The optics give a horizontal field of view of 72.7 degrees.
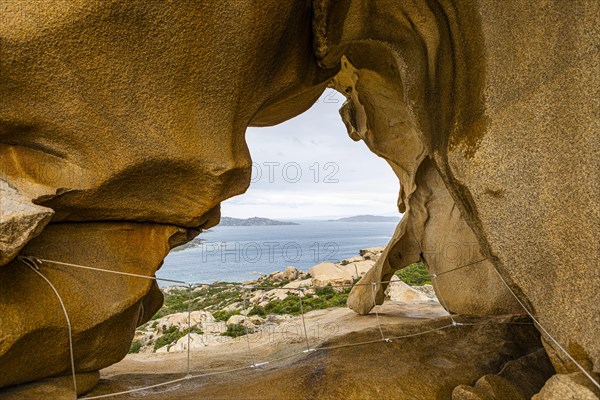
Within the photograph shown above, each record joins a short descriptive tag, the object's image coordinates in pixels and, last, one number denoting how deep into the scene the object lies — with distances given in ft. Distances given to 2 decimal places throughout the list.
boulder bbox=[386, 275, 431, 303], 33.73
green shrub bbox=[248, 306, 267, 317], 36.55
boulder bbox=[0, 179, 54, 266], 8.57
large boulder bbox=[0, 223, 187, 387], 9.68
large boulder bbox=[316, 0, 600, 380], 10.11
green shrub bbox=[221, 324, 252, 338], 30.28
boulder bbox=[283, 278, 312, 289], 40.96
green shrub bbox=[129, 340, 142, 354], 31.60
